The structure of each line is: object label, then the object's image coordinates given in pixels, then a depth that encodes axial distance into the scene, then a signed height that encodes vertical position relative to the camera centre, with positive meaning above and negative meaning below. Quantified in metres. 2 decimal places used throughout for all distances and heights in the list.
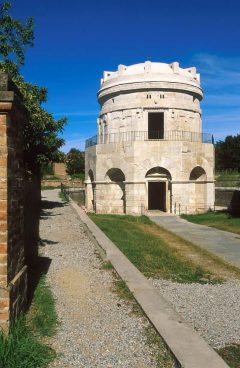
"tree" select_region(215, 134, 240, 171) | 67.84 +3.70
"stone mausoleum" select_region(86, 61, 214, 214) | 26.47 +1.93
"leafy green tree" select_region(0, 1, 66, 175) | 11.59 +2.36
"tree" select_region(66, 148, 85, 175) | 65.62 +1.50
